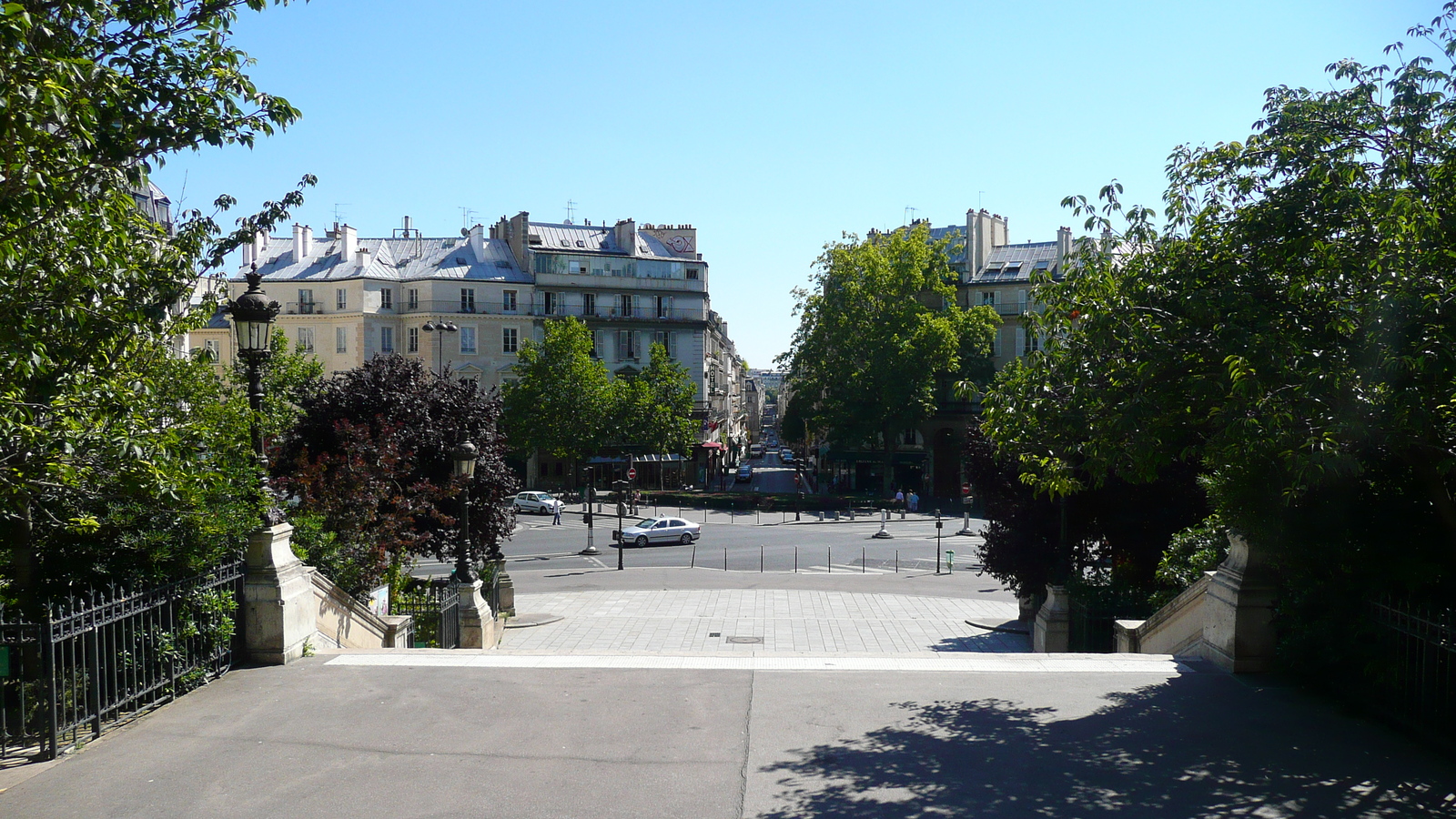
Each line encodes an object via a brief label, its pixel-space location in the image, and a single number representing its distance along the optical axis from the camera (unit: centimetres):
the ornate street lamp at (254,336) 1033
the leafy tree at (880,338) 5434
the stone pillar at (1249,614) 953
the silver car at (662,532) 3906
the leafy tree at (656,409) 5697
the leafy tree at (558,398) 5456
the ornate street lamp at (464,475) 1677
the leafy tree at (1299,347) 679
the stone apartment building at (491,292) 5869
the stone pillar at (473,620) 1644
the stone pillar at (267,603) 966
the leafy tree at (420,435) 1900
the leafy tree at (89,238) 641
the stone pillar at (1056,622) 1636
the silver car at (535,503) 5022
